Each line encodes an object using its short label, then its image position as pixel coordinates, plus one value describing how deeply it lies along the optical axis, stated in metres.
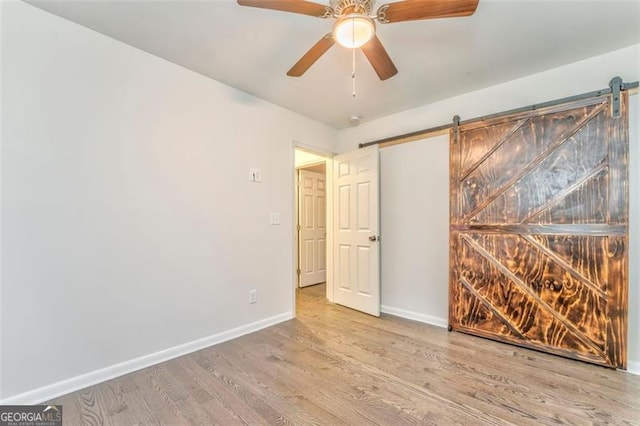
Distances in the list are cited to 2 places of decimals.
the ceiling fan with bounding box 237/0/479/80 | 1.36
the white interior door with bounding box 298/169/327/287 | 4.91
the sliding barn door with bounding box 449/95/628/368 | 2.12
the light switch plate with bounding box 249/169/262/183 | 2.92
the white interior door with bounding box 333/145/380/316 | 3.33
